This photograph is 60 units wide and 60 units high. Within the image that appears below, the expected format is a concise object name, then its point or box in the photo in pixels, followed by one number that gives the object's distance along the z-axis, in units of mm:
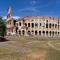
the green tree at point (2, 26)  24925
